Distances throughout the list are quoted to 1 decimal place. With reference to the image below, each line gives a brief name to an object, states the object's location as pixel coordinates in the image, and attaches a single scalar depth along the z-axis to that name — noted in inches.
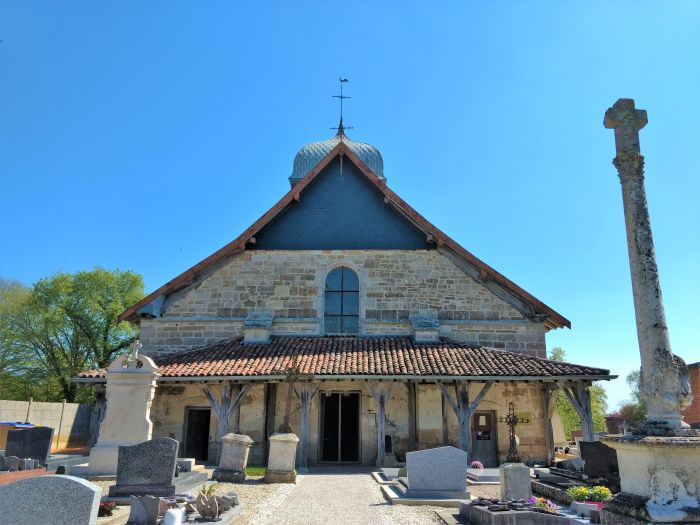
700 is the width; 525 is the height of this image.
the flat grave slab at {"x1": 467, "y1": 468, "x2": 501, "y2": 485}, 433.7
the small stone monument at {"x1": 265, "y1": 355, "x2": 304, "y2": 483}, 435.2
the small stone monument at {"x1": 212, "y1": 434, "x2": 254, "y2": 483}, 434.3
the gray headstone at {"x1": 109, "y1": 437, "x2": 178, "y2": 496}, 294.2
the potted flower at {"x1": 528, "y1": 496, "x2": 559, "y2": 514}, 285.8
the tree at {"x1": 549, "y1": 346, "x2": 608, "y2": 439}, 1422.2
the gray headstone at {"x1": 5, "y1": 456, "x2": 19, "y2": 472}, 384.0
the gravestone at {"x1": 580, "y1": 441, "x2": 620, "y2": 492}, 346.9
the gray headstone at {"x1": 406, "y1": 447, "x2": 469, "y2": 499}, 351.9
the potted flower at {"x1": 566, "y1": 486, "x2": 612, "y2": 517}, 290.0
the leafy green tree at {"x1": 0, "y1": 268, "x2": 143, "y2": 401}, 1272.1
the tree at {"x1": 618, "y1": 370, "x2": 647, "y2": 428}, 1185.7
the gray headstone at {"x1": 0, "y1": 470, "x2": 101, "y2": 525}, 156.0
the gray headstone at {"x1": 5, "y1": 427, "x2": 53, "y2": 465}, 431.8
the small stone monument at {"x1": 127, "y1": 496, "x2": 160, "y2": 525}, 240.8
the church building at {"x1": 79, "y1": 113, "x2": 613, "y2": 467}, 555.5
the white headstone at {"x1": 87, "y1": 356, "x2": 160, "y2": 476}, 372.2
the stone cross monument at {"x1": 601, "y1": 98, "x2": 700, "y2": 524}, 159.0
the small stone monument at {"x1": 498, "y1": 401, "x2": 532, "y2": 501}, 314.7
